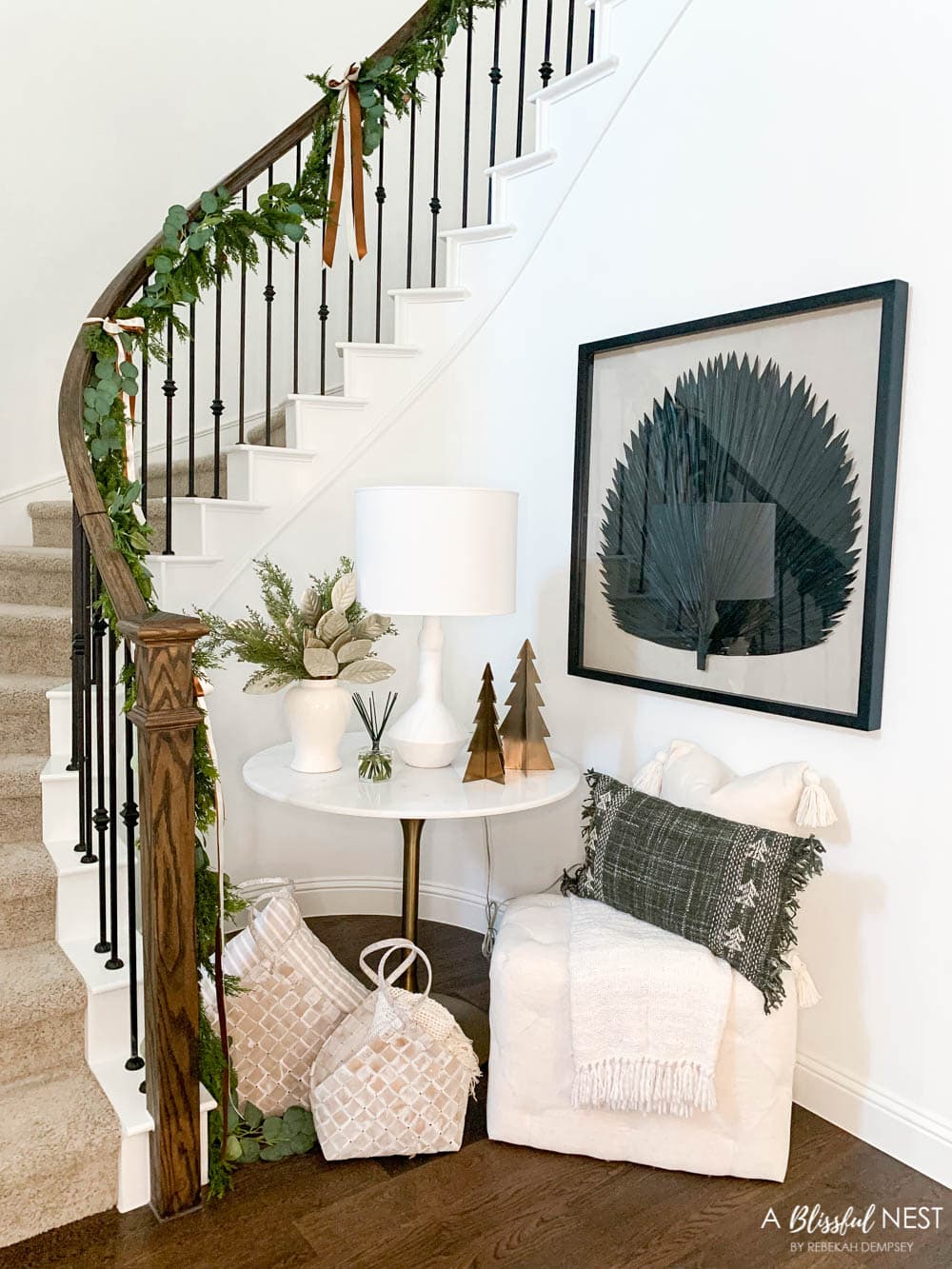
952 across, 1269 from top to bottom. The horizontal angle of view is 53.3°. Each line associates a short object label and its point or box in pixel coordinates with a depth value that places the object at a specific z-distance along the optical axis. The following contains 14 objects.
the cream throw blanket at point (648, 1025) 1.88
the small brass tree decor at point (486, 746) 2.41
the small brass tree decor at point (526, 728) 2.50
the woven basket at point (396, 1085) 1.97
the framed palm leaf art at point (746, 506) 2.04
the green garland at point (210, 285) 1.89
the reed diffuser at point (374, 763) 2.40
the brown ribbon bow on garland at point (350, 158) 2.62
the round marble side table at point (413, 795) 2.20
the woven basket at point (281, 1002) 2.12
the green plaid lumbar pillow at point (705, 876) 1.94
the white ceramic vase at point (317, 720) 2.44
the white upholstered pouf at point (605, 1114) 1.90
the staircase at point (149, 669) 1.75
